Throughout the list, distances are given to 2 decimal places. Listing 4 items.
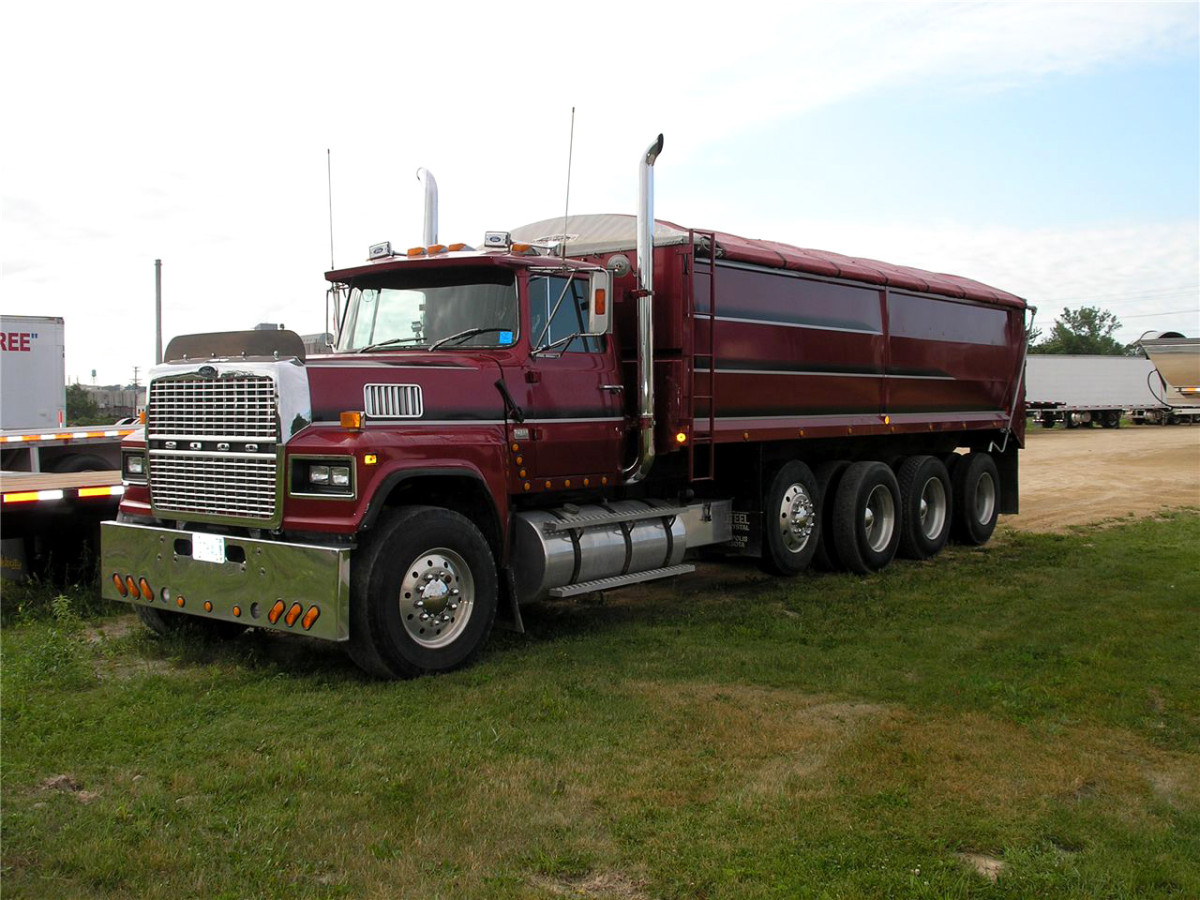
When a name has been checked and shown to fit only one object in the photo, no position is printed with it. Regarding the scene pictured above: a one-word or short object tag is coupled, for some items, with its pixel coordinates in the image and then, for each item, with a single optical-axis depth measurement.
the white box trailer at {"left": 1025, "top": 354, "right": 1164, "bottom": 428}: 45.03
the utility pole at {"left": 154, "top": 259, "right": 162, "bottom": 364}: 23.94
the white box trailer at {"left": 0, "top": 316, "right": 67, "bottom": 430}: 19.70
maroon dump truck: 6.65
